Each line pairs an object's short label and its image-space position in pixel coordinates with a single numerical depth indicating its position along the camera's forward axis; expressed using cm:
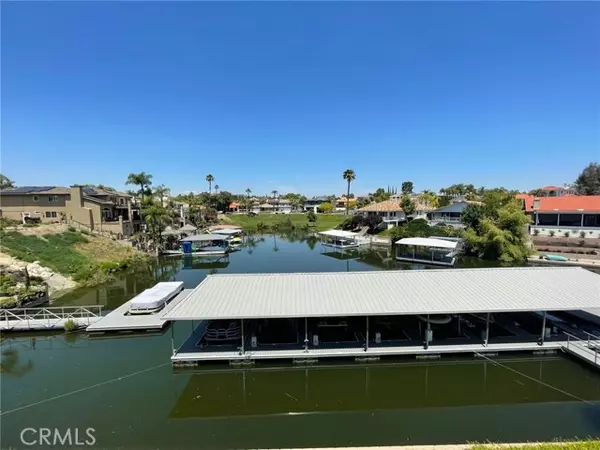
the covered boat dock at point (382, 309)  1323
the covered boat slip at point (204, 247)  4272
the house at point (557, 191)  7601
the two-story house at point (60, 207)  4066
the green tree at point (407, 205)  5928
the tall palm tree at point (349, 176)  8306
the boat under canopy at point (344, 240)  4799
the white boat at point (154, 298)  1874
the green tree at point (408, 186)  13538
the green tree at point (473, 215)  4144
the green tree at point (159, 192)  5828
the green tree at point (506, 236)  3547
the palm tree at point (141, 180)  5156
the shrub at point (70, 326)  1725
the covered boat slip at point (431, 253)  3538
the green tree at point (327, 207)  11726
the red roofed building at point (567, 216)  3803
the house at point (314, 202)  12889
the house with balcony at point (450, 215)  5248
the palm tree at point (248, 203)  12015
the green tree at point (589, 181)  6482
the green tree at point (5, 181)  8015
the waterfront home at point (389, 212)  6131
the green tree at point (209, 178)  10699
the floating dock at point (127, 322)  1706
